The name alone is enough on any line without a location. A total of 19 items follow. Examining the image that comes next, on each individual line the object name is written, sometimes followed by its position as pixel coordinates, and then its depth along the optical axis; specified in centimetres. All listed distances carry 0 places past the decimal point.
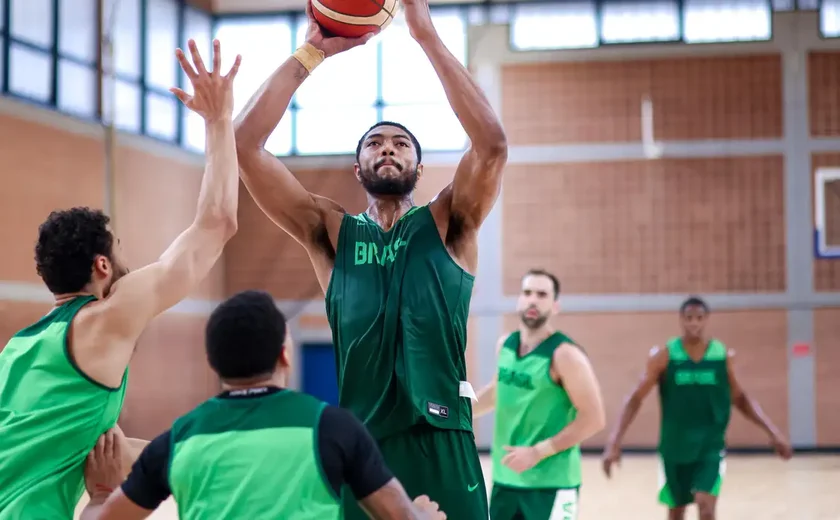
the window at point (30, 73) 1167
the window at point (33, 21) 1177
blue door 1602
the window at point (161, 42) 1451
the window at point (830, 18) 1565
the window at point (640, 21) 1578
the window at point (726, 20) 1571
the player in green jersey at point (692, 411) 742
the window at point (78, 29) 1261
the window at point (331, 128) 1606
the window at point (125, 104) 1337
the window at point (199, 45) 1543
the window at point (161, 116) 1447
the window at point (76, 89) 1257
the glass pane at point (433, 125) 1588
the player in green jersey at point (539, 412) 541
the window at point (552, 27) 1598
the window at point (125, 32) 1351
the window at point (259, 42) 1611
